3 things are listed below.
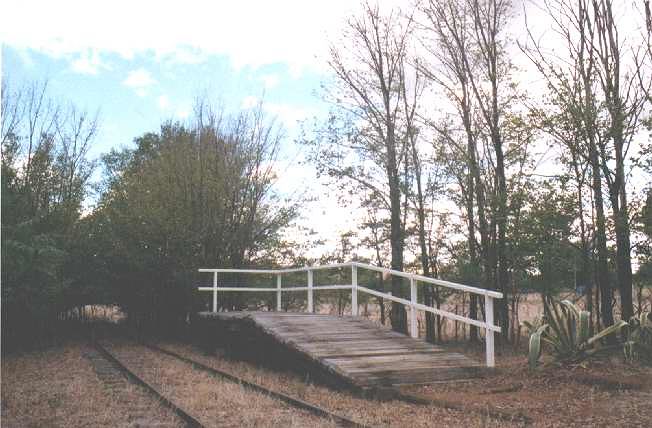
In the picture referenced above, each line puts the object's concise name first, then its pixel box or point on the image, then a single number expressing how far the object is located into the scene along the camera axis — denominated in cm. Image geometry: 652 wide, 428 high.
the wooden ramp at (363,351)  805
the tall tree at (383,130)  2209
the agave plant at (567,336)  819
